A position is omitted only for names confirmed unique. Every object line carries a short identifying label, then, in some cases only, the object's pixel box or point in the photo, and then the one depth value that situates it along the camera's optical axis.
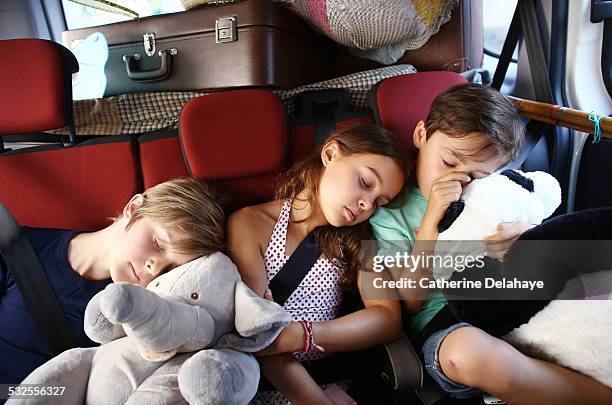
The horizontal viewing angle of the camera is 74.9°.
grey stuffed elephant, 0.69
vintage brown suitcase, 1.36
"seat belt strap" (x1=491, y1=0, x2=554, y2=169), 1.27
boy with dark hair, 0.74
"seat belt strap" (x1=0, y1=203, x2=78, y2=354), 1.02
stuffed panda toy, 0.71
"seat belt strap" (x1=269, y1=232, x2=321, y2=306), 1.08
